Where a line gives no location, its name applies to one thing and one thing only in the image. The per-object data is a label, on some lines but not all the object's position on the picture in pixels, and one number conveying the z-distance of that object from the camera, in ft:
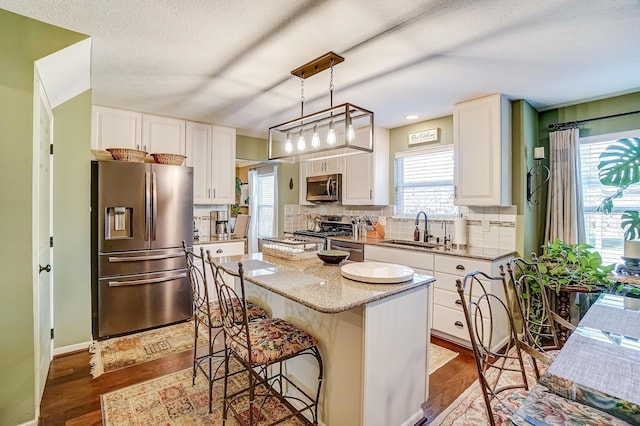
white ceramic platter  5.83
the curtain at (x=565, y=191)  10.35
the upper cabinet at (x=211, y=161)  13.61
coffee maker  14.64
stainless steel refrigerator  10.26
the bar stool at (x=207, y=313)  6.72
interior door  6.47
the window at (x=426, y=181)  12.58
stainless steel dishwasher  12.83
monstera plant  9.30
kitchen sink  12.15
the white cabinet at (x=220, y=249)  12.98
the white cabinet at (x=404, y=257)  10.73
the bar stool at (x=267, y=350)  5.26
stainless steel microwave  15.46
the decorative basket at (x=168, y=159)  11.52
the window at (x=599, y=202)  9.78
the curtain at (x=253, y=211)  20.52
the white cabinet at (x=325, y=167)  15.64
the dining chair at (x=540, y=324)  4.60
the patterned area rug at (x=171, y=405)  6.50
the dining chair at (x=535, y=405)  2.60
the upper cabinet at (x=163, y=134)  12.53
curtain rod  9.76
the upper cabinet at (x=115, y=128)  11.50
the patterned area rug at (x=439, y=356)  8.87
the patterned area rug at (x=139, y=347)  8.82
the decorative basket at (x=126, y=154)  10.63
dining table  2.68
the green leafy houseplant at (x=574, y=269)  8.79
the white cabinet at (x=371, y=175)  13.96
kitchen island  5.24
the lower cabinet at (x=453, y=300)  9.78
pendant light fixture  6.65
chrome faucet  12.73
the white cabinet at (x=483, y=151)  10.07
